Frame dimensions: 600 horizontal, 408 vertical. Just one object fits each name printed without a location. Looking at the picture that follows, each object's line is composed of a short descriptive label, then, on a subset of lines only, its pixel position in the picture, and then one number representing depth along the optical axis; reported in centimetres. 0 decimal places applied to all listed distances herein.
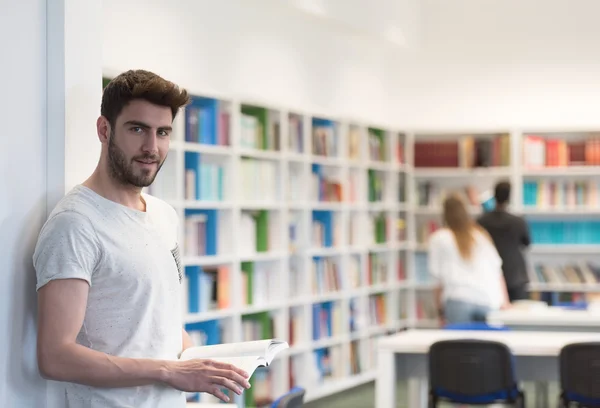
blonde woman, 732
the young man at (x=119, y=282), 219
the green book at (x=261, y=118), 745
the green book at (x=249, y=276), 721
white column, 251
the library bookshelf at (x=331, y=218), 671
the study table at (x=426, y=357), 551
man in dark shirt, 860
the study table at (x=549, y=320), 686
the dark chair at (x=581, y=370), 521
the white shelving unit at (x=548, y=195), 963
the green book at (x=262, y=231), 741
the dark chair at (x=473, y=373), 538
